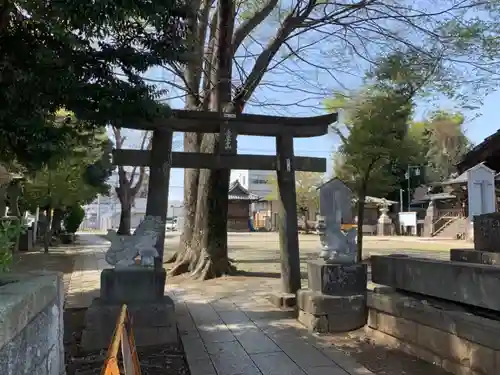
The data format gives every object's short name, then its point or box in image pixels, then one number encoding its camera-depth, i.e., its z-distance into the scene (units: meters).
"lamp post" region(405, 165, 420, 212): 48.06
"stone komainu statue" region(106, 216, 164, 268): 6.73
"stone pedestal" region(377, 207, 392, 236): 44.50
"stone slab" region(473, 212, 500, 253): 5.94
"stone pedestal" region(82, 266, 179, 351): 6.31
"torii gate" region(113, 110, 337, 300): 7.57
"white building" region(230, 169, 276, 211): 83.62
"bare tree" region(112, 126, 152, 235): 32.19
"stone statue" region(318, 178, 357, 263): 7.16
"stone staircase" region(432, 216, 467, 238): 35.81
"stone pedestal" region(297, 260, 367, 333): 6.81
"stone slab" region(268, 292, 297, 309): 8.23
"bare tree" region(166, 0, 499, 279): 11.37
